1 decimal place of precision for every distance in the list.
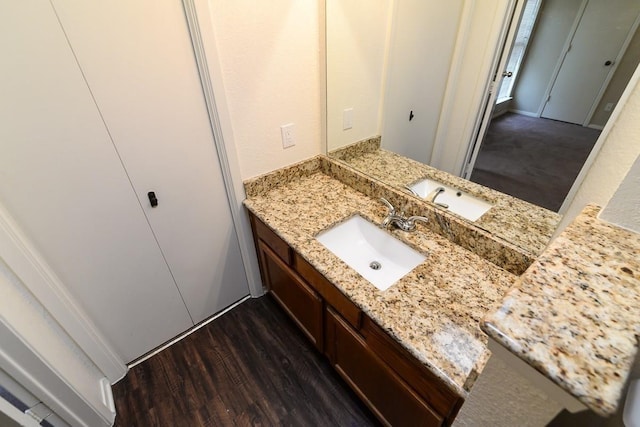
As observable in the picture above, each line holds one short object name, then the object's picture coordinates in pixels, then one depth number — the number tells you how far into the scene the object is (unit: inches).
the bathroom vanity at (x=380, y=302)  31.0
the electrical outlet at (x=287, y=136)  57.4
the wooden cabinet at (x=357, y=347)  33.3
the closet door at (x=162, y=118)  36.4
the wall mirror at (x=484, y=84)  28.1
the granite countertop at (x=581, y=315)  14.1
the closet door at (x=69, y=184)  33.0
